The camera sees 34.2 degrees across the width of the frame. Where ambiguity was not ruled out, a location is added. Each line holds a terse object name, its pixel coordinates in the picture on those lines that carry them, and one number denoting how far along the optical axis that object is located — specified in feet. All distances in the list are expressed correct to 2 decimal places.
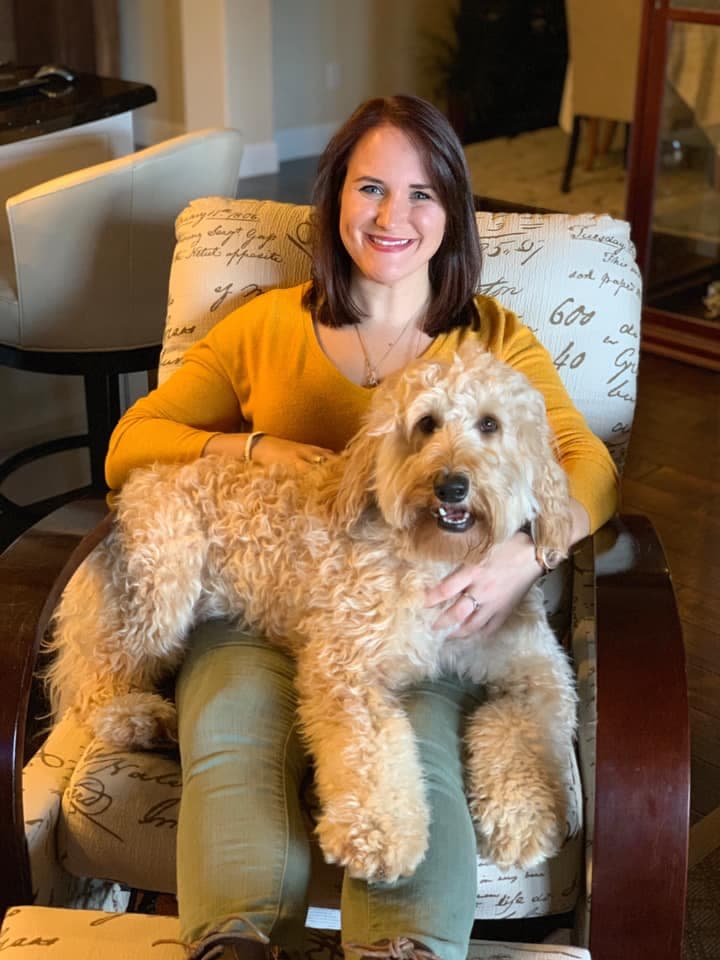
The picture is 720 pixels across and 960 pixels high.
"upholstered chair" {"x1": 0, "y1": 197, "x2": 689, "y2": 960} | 4.29
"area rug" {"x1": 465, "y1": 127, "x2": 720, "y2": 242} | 14.21
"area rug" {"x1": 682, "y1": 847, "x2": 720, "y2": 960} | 6.27
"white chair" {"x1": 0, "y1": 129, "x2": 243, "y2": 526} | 8.18
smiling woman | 4.38
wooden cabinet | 13.38
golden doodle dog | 4.70
